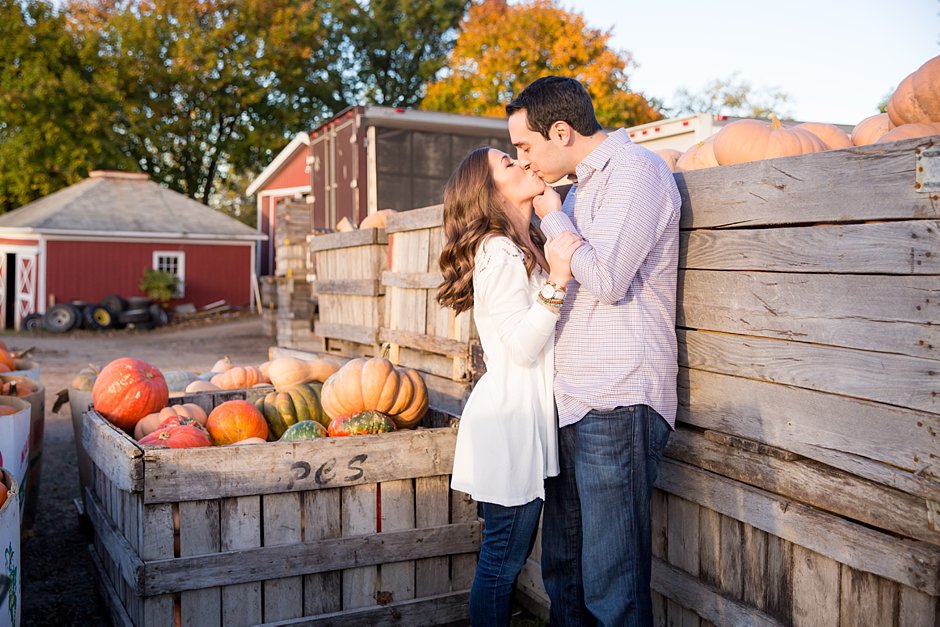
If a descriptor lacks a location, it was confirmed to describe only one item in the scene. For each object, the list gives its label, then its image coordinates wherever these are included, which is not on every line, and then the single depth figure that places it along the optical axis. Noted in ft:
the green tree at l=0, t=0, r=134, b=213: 99.19
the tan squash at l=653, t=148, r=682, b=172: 13.64
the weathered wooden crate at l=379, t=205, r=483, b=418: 16.43
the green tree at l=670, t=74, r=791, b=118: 129.80
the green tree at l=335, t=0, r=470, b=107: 120.88
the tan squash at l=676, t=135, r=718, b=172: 11.88
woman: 9.36
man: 8.36
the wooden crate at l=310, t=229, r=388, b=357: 20.98
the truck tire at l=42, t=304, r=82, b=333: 75.56
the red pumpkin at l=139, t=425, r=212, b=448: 13.03
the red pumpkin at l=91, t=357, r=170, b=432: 15.25
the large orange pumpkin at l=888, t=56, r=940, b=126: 9.53
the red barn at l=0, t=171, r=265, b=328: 83.25
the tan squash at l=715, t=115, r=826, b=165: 10.68
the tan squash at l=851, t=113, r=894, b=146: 10.53
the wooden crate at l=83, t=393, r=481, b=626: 11.32
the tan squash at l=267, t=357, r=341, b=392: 17.61
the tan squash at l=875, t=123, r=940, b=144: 9.22
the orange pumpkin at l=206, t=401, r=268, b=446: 14.20
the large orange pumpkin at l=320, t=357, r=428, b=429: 14.11
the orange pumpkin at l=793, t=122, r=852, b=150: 11.51
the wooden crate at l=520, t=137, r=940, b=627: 7.32
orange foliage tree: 78.12
